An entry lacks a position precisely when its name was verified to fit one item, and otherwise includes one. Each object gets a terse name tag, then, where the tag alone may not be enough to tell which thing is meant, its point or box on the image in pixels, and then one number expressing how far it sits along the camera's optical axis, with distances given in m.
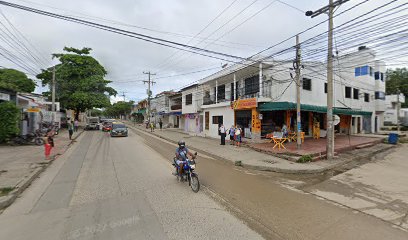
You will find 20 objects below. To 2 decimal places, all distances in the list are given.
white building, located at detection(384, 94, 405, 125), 39.38
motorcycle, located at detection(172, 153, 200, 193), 6.00
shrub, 13.88
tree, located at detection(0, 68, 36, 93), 33.72
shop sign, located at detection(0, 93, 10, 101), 14.24
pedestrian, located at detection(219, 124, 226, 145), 16.59
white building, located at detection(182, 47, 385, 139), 16.77
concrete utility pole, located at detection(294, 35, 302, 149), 12.35
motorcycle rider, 6.66
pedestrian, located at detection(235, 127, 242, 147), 15.60
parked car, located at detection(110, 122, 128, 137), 22.66
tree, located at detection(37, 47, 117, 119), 29.95
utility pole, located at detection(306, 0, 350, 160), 10.32
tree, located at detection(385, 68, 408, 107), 40.66
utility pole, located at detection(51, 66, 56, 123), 22.73
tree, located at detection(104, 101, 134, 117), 82.50
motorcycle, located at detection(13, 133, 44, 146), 14.84
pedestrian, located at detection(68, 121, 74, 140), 19.10
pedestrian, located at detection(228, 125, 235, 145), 16.25
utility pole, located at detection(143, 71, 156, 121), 40.10
